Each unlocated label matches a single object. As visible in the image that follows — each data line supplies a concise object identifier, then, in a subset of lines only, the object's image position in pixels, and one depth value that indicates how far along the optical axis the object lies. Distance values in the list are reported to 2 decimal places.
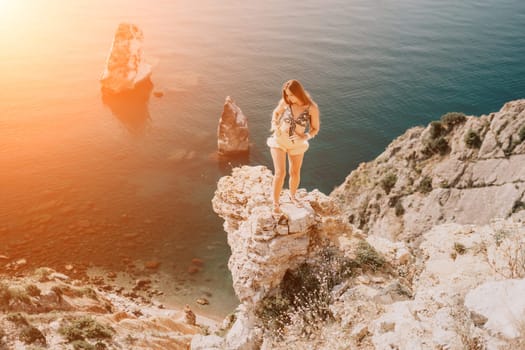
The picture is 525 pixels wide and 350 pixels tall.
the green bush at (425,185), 29.67
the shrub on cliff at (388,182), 32.78
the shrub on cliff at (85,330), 17.02
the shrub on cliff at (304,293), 9.76
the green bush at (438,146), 31.45
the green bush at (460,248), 11.59
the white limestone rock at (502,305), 5.60
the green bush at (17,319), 17.03
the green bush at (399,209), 30.05
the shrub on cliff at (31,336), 16.17
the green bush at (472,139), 28.70
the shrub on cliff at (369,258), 11.20
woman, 9.36
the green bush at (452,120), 31.84
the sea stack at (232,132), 51.62
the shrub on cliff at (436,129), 32.03
